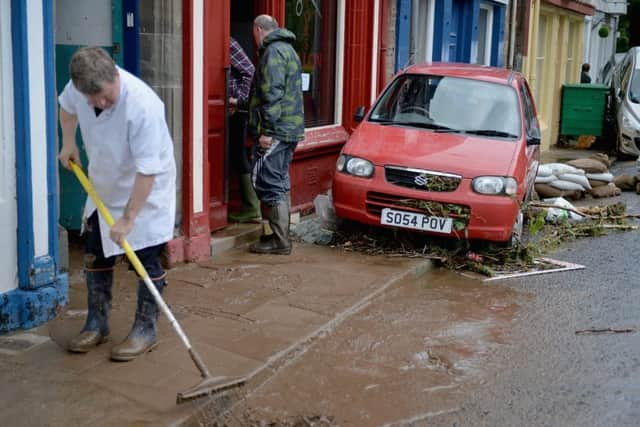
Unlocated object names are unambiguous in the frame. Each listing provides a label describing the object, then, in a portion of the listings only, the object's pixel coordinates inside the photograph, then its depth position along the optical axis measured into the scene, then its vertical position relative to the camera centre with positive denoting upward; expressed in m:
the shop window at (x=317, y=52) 10.27 +0.08
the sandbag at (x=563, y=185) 12.52 -1.74
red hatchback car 8.03 -0.92
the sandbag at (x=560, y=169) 12.80 -1.55
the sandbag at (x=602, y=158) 16.91 -1.83
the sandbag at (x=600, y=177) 13.53 -1.74
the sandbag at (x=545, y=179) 12.45 -1.66
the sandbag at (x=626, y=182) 14.27 -1.92
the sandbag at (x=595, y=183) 13.49 -1.83
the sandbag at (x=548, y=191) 12.42 -1.83
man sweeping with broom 4.52 -0.66
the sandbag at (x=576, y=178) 12.70 -1.67
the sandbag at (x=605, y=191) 13.29 -1.94
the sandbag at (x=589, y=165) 13.72 -1.60
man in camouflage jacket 7.58 -0.54
